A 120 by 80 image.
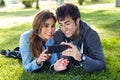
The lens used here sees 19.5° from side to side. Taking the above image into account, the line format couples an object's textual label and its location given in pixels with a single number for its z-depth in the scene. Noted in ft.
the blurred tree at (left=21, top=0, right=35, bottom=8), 79.06
